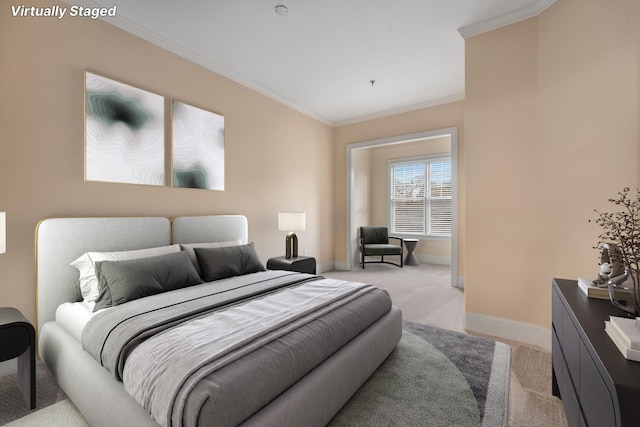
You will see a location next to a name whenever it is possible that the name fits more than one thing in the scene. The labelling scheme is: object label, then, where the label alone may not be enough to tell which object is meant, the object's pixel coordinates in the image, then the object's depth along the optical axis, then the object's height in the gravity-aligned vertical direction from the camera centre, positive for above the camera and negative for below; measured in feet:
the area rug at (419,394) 5.46 -3.94
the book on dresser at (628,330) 3.02 -1.36
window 22.04 +1.09
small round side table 21.22 -3.07
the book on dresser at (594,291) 4.94 -1.41
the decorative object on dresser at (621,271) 4.09 -1.04
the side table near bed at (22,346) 5.62 -2.67
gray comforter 3.76 -2.21
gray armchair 19.69 -2.45
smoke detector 8.52 +6.02
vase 4.14 -1.30
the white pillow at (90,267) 7.31 -1.45
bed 3.97 -2.33
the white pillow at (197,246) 9.19 -1.22
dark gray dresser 2.61 -1.79
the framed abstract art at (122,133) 8.44 +2.46
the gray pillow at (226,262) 9.05 -1.68
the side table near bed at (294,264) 12.57 -2.39
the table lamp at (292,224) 13.91 -0.65
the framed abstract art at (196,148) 10.51 +2.45
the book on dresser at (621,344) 2.99 -1.49
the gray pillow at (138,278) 6.75 -1.69
